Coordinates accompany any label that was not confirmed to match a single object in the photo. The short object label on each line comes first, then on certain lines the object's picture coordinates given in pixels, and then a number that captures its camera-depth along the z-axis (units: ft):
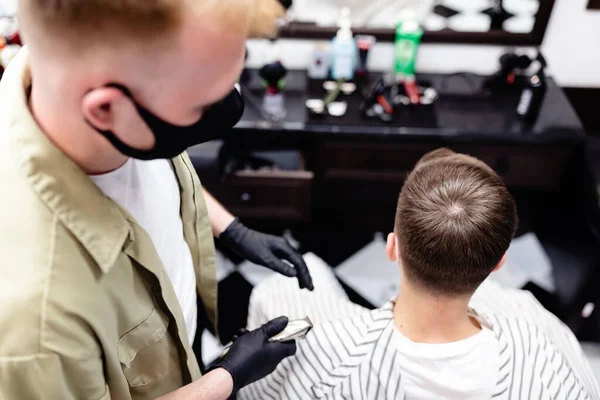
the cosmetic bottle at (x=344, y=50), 7.77
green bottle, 7.74
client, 3.76
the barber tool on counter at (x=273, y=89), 7.22
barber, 2.35
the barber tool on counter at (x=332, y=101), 7.49
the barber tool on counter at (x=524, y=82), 7.24
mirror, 7.80
